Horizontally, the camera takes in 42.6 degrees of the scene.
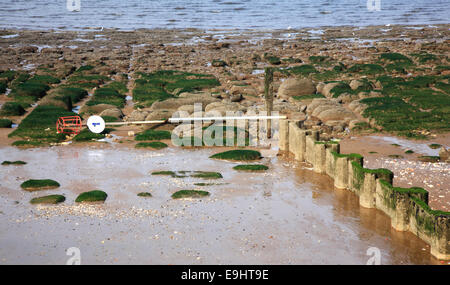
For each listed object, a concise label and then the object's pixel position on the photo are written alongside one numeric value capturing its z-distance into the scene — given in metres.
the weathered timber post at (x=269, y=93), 35.76
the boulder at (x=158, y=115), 41.50
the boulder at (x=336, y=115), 41.87
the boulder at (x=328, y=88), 50.44
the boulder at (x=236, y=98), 48.78
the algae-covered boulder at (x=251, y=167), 30.30
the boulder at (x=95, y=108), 45.53
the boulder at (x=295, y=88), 50.38
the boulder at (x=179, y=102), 44.22
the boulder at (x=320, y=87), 52.37
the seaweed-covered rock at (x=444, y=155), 31.38
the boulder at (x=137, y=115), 41.94
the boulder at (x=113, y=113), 43.66
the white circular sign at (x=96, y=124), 36.63
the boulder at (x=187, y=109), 42.66
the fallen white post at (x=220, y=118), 35.49
